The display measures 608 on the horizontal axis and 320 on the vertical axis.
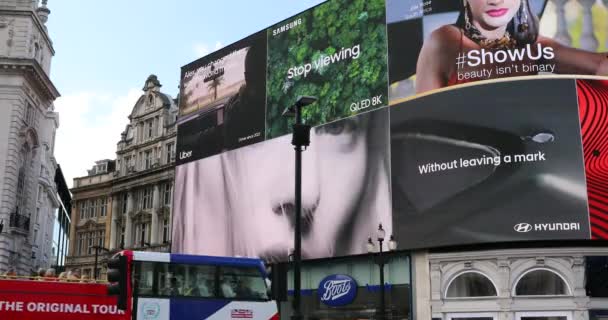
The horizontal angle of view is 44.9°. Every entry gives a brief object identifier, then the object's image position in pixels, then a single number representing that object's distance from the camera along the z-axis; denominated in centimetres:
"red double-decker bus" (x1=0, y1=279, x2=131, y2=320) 1912
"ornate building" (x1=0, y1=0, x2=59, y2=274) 4825
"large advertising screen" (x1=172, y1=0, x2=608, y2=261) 3278
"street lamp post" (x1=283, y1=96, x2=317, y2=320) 1772
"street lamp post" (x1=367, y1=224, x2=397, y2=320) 2827
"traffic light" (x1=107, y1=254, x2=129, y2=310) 1606
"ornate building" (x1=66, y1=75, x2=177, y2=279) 5937
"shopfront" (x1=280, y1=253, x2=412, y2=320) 3628
